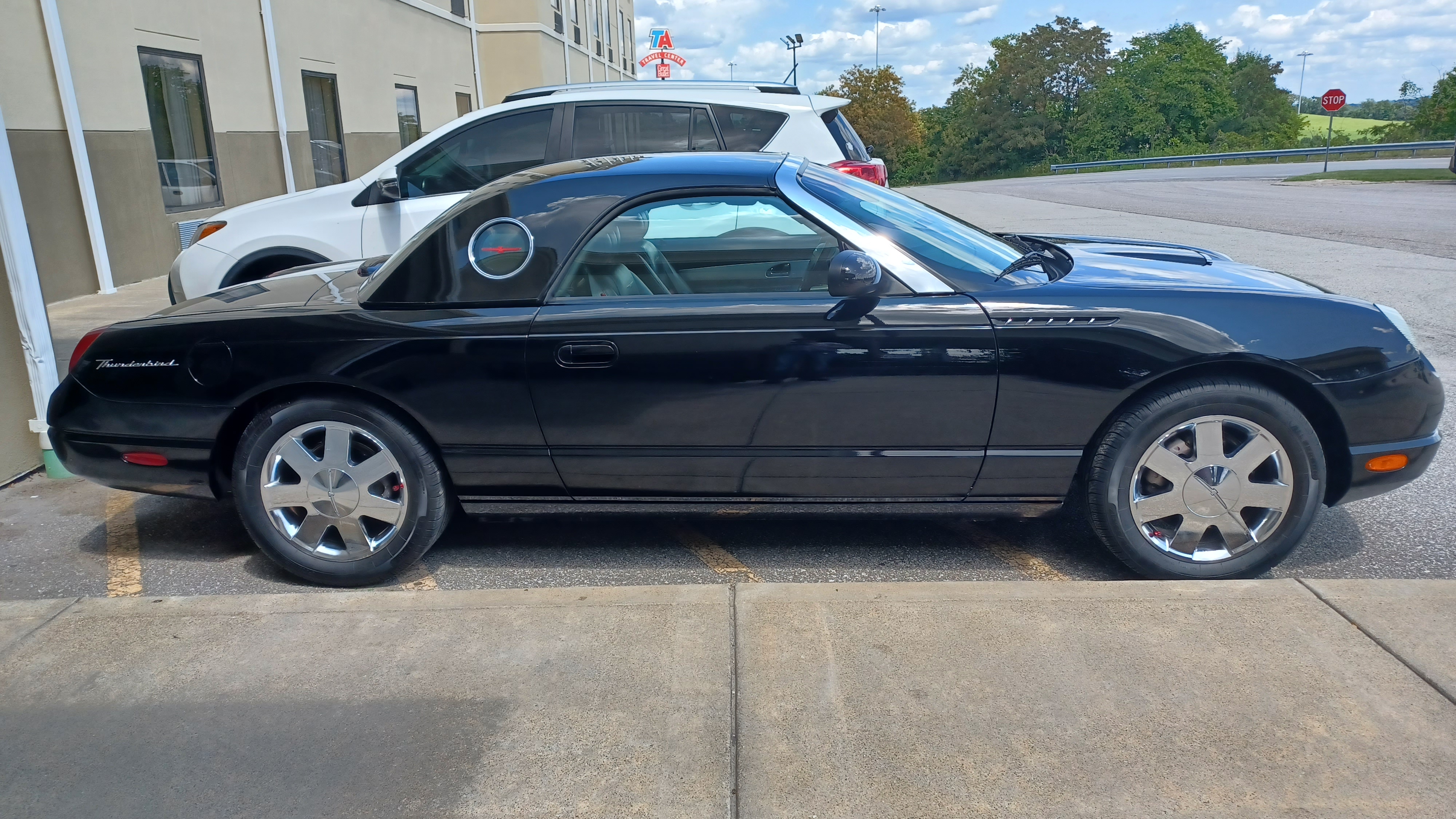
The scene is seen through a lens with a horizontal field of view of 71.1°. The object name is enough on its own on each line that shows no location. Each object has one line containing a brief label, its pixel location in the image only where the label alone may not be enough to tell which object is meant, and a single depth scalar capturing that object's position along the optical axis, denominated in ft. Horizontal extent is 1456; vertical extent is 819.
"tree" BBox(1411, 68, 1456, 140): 148.45
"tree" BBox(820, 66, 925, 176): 245.04
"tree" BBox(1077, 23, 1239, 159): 204.64
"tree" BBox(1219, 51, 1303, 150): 222.89
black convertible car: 11.19
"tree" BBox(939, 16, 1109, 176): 217.97
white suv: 21.48
